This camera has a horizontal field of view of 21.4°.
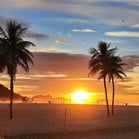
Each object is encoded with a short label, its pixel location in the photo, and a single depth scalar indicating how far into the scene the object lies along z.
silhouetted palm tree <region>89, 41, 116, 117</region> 54.59
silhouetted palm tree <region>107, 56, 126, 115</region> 55.50
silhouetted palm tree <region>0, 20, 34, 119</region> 45.27
